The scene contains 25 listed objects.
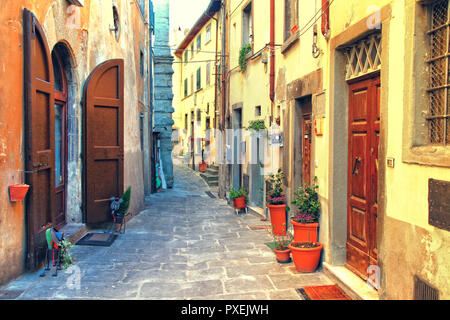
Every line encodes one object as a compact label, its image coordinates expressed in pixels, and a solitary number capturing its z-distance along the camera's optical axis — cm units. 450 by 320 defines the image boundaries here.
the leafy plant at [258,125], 913
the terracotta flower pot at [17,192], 446
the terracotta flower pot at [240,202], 1038
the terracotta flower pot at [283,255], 570
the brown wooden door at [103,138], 705
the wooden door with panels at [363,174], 438
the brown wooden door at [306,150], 667
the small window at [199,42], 2266
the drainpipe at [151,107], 1492
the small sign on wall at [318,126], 549
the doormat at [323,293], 442
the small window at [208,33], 2030
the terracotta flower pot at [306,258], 522
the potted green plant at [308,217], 561
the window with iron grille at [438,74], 308
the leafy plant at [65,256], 532
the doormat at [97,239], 662
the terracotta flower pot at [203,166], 2117
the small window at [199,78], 2306
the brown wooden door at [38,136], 476
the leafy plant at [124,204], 753
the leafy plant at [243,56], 1084
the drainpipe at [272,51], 836
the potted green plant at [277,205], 744
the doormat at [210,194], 1414
